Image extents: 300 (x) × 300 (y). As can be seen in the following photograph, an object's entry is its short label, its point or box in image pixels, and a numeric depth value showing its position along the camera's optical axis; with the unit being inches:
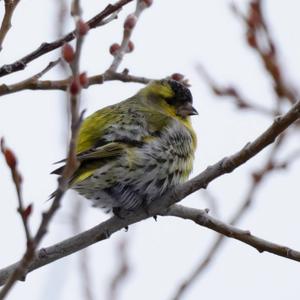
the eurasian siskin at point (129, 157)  392.8
